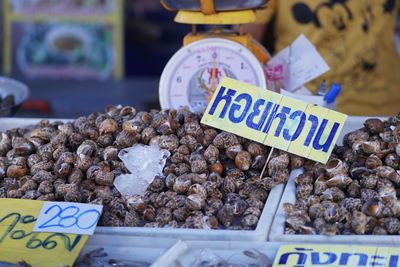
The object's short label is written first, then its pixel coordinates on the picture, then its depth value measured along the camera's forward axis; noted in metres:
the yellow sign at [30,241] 1.46
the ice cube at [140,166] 1.63
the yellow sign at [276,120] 1.67
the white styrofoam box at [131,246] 1.49
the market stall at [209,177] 1.48
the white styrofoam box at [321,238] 1.46
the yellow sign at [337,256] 1.42
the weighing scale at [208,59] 1.88
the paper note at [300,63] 2.05
